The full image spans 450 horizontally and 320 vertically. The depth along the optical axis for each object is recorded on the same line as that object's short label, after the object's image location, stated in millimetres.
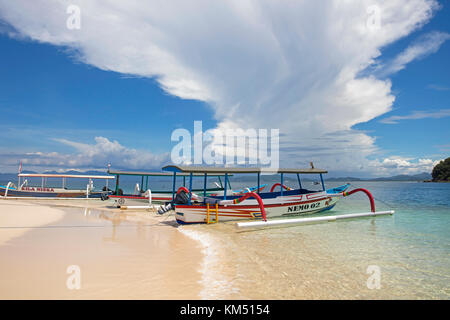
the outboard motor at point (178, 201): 12680
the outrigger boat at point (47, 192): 25875
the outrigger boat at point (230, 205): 12430
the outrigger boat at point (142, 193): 20350
